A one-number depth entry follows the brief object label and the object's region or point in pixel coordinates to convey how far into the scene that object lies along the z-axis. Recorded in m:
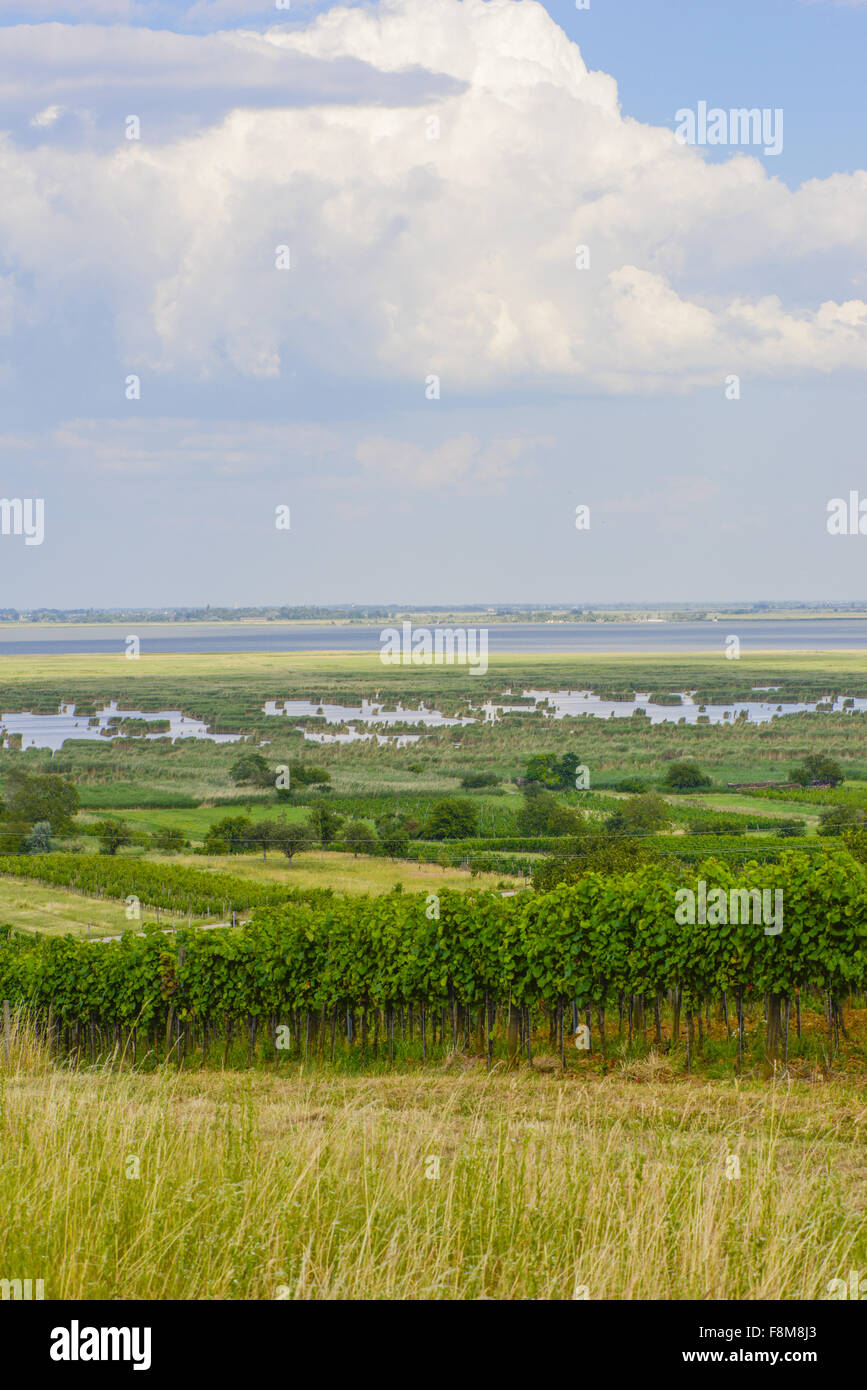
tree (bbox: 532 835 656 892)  44.06
